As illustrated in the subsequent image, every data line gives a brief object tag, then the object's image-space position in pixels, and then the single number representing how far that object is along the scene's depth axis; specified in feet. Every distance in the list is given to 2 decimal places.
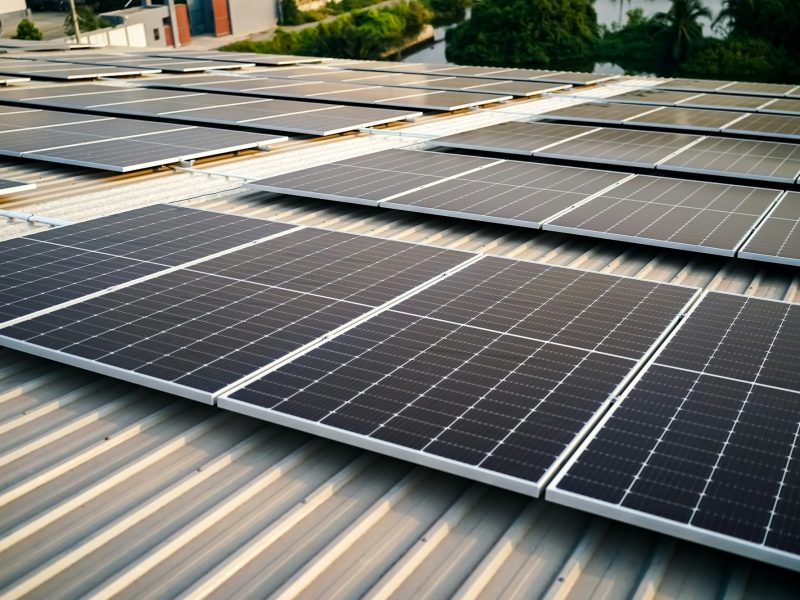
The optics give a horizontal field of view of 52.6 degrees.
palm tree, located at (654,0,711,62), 282.30
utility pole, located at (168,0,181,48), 222.85
